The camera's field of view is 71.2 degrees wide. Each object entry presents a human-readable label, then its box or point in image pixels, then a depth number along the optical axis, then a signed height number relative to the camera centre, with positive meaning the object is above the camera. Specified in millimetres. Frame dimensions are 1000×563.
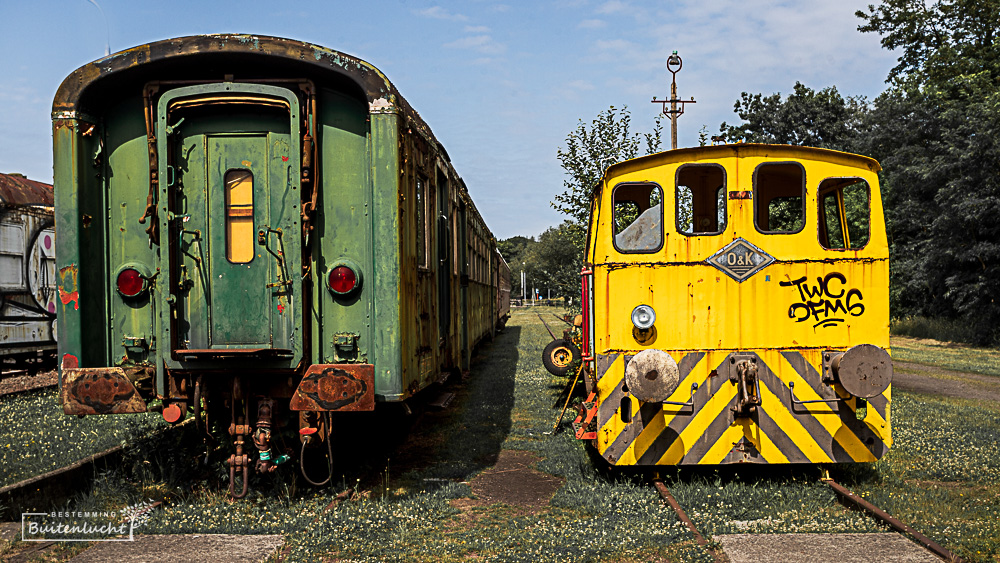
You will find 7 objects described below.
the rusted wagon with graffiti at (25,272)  12445 +306
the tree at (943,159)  22078 +3968
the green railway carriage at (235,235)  5230 +390
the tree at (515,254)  103625 +4939
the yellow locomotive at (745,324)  5785 -384
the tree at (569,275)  14414 +128
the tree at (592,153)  14109 +2578
